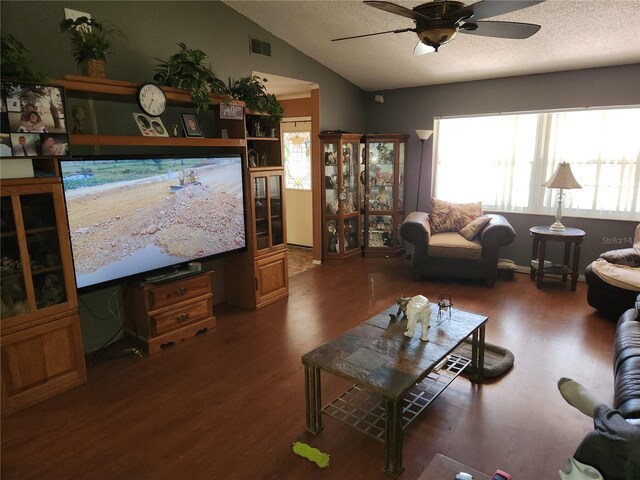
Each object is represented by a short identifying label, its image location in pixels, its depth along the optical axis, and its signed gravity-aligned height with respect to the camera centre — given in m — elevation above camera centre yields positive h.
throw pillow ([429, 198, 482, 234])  5.00 -0.72
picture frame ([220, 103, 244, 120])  3.47 +0.36
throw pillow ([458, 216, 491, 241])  4.69 -0.81
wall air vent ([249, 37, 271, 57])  4.15 +1.06
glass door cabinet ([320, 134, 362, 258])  5.43 -0.52
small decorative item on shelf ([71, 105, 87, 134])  2.78 +0.25
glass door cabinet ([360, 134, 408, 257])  5.75 -0.54
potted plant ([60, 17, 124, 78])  2.66 +0.69
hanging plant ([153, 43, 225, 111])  3.10 +0.59
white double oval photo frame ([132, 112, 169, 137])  3.03 +0.22
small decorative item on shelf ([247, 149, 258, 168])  3.89 -0.03
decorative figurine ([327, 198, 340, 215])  5.58 -0.66
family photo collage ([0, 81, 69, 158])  2.23 +0.20
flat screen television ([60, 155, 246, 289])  2.72 -0.41
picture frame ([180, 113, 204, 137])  3.35 +0.24
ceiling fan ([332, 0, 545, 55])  2.01 +0.68
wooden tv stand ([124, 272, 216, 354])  3.16 -1.18
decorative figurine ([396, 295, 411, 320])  2.63 -0.93
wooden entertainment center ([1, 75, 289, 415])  2.44 -0.72
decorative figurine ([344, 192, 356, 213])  5.69 -0.66
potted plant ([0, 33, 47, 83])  2.22 +0.49
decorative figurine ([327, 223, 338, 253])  5.65 -1.10
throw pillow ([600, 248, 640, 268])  3.71 -0.92
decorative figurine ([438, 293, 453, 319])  2.74 -0.98
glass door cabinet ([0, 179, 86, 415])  2.39 -0.82
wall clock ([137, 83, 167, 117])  2.92 +0.39
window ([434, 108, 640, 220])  4.47 -0.07
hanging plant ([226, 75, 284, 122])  3.72 +0.53
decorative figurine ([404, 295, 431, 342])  2.36 -0.89
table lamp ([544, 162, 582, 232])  4.30 -0.28
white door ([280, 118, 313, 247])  6.14 -0.35
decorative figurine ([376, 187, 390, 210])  5.87 -0.61
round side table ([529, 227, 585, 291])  4.29 -1.02
